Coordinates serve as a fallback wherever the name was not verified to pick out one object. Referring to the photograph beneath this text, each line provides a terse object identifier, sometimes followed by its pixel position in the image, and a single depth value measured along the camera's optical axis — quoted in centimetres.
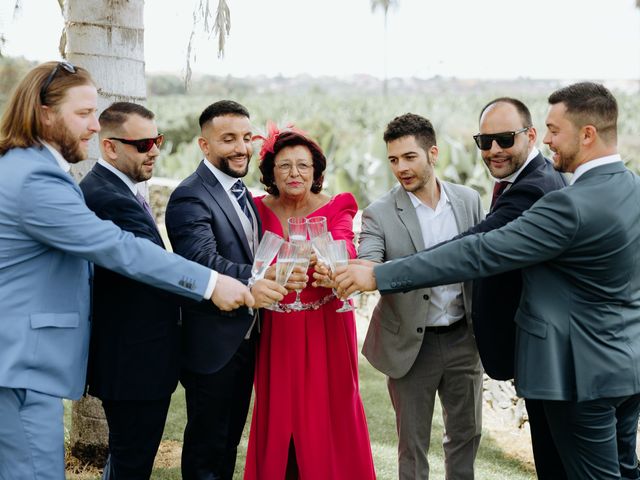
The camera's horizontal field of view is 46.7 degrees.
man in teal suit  335
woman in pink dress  441
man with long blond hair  311
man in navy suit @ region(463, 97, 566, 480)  396
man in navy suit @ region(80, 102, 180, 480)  374
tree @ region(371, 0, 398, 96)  3931
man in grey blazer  439
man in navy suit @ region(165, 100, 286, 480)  408
